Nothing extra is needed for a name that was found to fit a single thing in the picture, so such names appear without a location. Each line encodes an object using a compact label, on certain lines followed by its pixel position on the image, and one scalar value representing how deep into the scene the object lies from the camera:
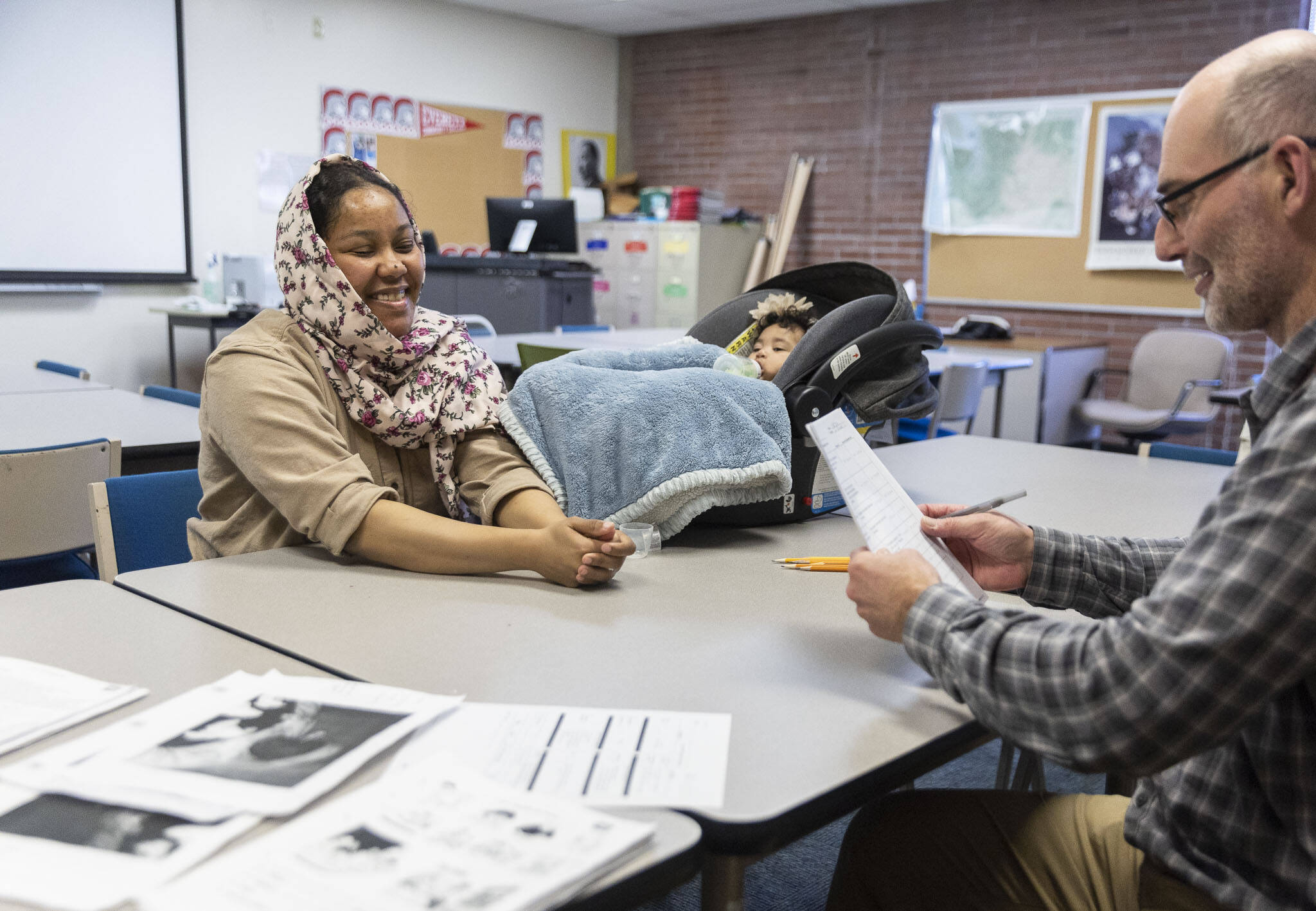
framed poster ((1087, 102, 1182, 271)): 6.64
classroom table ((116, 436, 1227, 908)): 0.96
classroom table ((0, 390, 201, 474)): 2.60
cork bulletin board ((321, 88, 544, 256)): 7.46
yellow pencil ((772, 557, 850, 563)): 1.60
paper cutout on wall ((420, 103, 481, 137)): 7.83
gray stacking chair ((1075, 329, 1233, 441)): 6.10
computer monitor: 7.12
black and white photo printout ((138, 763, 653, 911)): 0.72
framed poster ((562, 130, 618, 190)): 8.80
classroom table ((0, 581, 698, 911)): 1.11
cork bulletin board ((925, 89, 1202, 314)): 6.69
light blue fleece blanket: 1.63
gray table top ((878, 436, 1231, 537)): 2.01
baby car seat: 1.78
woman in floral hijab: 1.49
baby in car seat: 2.14
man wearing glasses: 0.85
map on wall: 6.97
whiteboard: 5.91
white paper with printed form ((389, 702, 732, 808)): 0.90
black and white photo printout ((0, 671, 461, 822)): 0.85
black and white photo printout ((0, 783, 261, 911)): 0.73
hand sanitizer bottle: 6.38
